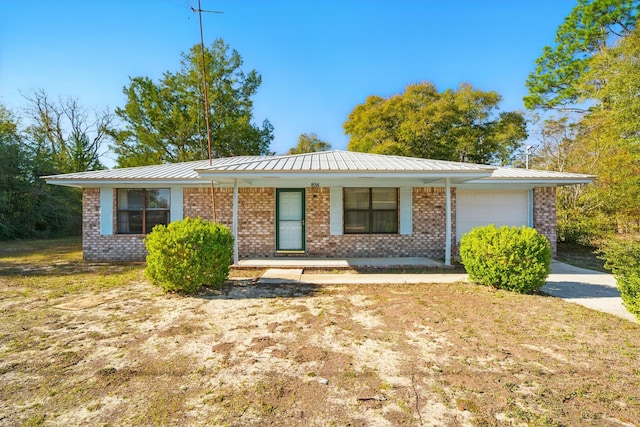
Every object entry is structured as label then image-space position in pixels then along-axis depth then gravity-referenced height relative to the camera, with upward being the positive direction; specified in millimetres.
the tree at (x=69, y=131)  22875 +6821
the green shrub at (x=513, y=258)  5457 -791
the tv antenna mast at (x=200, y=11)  6994 +4865
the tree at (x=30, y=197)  15359 +989
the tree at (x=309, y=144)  35281 +8338
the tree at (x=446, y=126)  21000 +6250
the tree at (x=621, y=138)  11062 +3054
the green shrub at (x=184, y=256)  5371 -733
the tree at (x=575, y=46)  17766 +10737
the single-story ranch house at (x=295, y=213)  9305 +68
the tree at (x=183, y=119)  20906 +6693
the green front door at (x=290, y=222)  9398 -207
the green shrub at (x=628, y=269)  4023 -734
